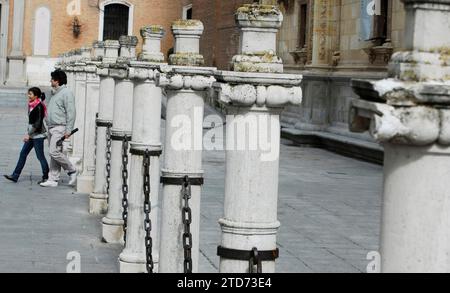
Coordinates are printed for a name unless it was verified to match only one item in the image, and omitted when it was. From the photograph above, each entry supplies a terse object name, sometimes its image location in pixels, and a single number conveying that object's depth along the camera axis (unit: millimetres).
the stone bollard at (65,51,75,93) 24108
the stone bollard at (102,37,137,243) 12695
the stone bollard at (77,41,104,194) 17328
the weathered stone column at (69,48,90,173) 20029
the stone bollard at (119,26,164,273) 10759
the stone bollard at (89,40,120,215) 14774
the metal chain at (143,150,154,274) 9216
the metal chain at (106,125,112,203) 14290
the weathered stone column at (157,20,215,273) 8355
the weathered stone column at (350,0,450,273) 4162
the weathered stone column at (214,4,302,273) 6244
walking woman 18522
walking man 18028
